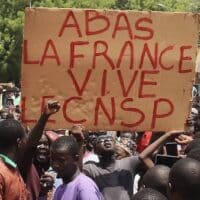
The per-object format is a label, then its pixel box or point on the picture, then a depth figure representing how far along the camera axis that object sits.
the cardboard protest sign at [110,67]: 5.03
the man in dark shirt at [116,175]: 5.42
